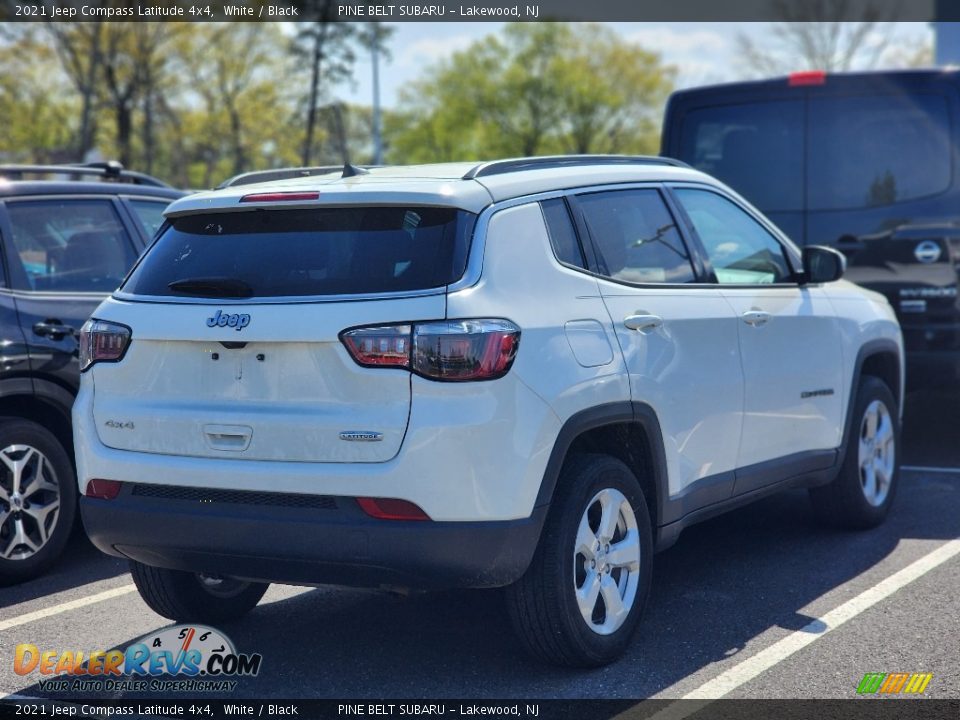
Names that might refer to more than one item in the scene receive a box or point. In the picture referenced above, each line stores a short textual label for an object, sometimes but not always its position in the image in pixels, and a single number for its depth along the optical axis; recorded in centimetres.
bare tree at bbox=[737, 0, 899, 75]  5059
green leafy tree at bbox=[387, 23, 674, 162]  6919
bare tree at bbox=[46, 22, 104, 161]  3553
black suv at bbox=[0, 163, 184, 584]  578
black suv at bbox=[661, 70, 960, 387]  795
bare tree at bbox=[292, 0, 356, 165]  4469
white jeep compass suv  386
